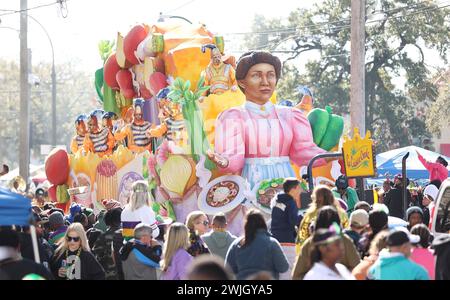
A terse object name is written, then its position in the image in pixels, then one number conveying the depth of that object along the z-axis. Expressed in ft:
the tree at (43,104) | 292.81
